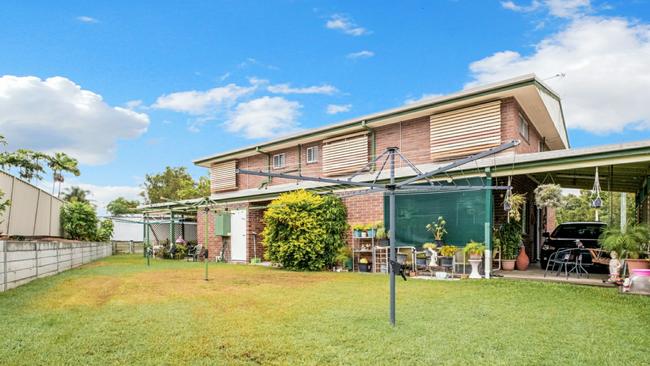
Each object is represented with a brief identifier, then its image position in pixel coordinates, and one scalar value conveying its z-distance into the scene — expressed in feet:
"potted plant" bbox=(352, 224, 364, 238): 42.63
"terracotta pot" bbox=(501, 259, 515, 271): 38.19
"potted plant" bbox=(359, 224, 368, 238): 42.42
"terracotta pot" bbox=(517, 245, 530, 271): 39.17
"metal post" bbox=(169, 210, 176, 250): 71.79
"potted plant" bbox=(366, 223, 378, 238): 41.68
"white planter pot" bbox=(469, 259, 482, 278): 33.99
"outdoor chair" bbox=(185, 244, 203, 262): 64.34
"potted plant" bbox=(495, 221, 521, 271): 38.35
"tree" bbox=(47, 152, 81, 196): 79.97
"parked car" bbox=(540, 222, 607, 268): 38.01
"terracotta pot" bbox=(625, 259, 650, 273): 26.61
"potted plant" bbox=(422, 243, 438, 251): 37.06
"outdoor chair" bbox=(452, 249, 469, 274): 35.74
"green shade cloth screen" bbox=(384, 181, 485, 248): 35.55
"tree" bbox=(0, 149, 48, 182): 74.37
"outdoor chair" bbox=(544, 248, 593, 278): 35.83
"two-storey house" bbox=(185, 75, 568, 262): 38.47
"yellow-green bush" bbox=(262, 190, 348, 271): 42.93
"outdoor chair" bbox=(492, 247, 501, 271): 37.60
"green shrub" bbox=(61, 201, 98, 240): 52.90
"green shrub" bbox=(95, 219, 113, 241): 70.13
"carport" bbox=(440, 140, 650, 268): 28.48
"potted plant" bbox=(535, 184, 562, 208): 33.96
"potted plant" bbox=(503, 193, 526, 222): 33.62
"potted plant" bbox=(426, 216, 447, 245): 37.09
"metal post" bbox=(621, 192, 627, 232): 47.43
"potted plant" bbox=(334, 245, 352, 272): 43.47
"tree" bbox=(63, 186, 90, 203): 129.70
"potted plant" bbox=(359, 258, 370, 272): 42.30
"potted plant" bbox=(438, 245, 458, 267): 35.81
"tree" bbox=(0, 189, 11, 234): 26.89
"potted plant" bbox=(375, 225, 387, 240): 40.92
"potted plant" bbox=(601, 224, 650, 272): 26.89
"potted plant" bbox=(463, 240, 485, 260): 33.99
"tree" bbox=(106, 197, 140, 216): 131.75
